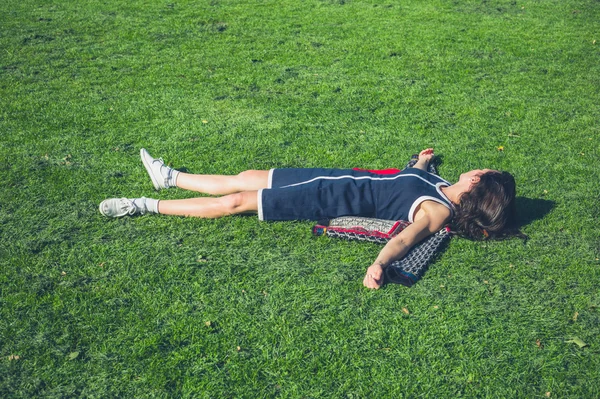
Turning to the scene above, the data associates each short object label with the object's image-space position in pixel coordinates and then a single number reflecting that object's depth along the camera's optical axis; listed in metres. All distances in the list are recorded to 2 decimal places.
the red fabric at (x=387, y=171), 5.97
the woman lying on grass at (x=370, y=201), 5.47
